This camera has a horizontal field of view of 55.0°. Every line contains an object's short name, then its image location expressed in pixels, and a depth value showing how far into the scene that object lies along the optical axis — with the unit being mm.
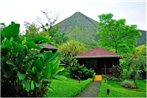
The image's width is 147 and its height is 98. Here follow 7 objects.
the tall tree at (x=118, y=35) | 20797
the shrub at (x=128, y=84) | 12539
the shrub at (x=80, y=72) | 13849
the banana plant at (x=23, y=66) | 3500
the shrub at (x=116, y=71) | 14967
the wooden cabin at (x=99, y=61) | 16351
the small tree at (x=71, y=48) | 21633
